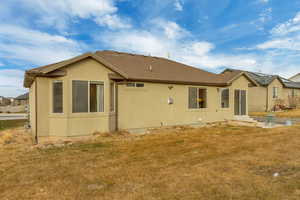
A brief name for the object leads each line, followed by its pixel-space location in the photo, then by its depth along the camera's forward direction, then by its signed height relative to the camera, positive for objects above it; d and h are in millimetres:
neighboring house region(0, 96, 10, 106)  45169 -50
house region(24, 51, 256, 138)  8107 +318
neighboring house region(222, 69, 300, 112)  21766 +698
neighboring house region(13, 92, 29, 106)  39125 -52
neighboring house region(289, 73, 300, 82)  39488 +4676
